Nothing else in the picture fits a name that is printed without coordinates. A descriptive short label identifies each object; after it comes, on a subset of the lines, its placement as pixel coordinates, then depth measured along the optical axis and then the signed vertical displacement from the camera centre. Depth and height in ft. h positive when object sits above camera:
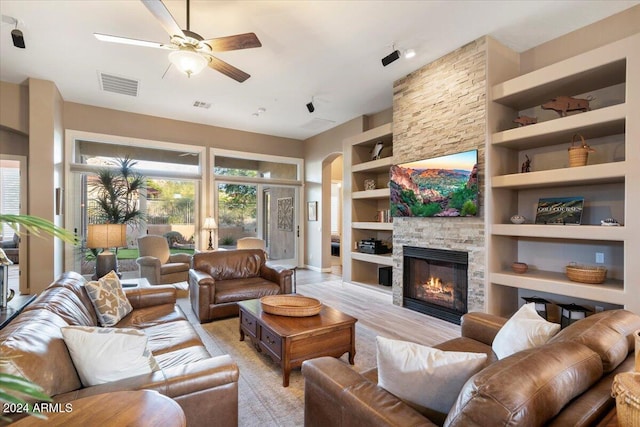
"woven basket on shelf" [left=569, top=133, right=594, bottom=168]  10.42 +2.01
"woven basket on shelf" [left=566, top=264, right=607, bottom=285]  9.95 -1.94
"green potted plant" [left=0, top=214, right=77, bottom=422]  1.68 -0.13
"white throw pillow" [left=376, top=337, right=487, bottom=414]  4.02 -2.08
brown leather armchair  12.55 -2.96
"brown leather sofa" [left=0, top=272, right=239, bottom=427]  4.25 -2.54
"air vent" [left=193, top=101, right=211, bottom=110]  18.61 +6.75
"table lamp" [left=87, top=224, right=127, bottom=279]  10.98 -0.72
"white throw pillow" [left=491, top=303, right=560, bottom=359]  5.35 -2.12
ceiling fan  8.87 +5.05
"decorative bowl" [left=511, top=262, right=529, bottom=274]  11.99 -2.06
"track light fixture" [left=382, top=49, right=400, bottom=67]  12.27 +6.28
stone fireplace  12.28 +3.76
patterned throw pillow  8.50 -2.37
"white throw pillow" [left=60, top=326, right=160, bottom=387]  4.85 -2.19
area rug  7.02 -4.46
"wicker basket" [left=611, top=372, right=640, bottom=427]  2.85 -1.73
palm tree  18.60 +1.39
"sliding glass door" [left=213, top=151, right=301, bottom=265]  23.85 +1.11
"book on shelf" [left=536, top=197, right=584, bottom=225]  11.01 +0.15
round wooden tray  9.17 -2.77
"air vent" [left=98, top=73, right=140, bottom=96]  15.29 +6.74
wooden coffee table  8.10 -3.35
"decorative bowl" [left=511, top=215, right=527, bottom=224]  12.03 -0.18
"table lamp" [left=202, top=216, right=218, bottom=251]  21.68 -0.68
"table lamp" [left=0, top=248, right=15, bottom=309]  6.83 -1.42
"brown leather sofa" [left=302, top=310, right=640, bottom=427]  3.10 -1.97
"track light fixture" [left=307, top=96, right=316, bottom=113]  17.39 +6.04
